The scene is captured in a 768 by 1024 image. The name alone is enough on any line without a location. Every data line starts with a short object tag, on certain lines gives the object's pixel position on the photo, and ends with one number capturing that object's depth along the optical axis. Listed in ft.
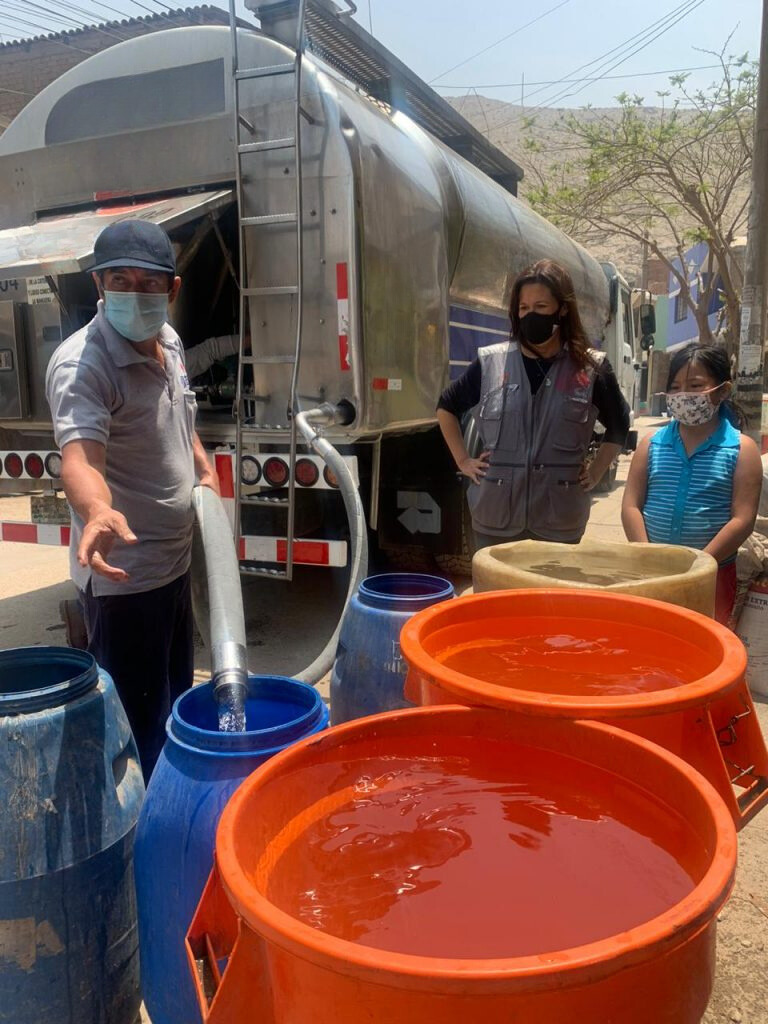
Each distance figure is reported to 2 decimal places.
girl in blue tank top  9.70
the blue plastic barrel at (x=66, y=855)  5.28
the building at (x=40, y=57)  70.49
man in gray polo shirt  6.69
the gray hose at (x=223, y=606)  5.80
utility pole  30.63
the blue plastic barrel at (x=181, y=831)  5.14
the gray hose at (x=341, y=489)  11.06
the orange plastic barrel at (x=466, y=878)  2.67
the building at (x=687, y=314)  89.20
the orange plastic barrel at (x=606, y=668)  4.19
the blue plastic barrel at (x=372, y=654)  7.71
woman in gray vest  9.59
